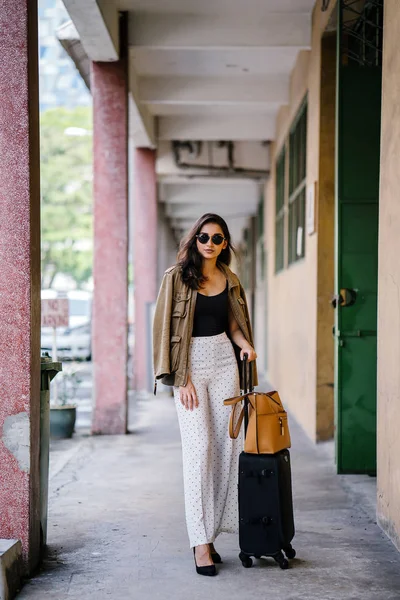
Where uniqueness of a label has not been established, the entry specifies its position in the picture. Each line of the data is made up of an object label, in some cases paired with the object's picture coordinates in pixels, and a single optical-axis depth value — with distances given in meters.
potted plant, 8.44
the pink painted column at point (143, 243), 13.34
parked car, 19.57
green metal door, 6.20
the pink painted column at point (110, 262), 8.84
